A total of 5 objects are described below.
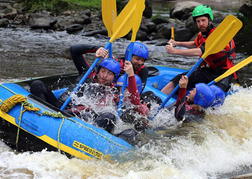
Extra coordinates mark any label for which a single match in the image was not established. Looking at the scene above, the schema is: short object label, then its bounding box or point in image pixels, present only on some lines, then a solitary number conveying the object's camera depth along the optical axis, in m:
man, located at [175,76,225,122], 7.44
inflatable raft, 6.42
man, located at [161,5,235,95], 9.08
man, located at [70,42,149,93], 8.20
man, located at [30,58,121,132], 7.18
